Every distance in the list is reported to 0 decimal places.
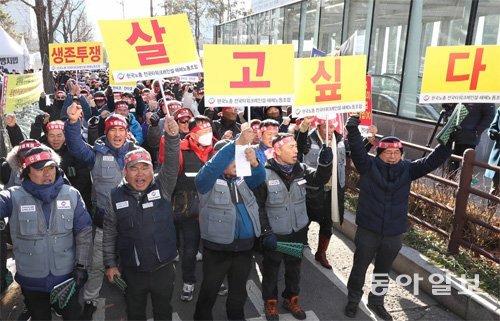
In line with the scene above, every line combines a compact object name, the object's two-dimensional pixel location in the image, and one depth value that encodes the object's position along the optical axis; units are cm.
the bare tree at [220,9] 3741
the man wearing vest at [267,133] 478
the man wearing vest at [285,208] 396
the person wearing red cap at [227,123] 654
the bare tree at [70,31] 3198
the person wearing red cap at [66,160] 494
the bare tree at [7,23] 3513
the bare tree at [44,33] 1555
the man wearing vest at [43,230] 316
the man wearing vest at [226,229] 355
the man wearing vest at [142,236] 326
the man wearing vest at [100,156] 415
